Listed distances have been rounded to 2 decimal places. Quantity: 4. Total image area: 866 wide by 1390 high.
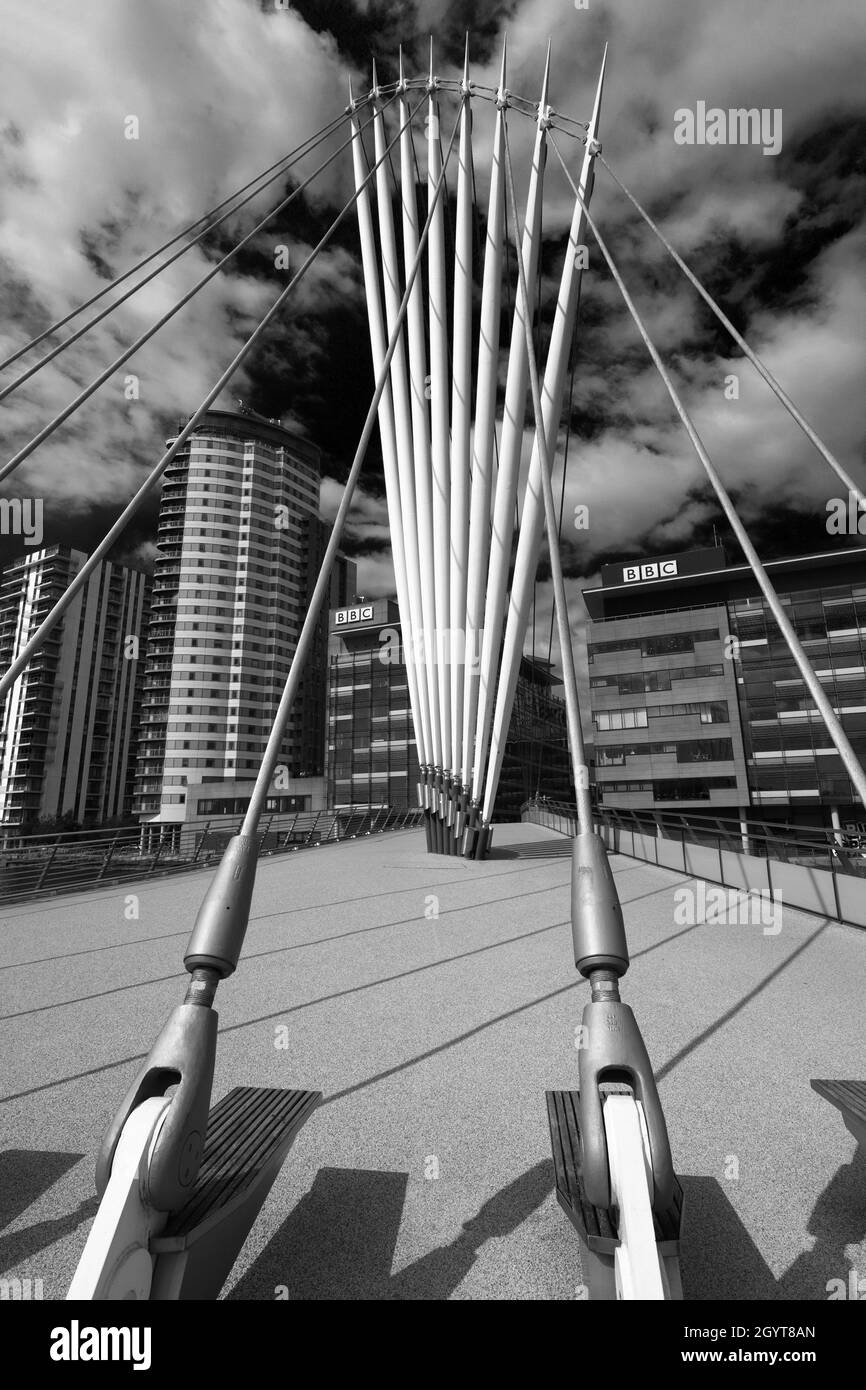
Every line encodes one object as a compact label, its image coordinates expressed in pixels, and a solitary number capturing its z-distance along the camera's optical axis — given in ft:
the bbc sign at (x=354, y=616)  359.46
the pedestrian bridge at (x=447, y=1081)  9.95
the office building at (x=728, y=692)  209.46
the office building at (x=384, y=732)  312.29
